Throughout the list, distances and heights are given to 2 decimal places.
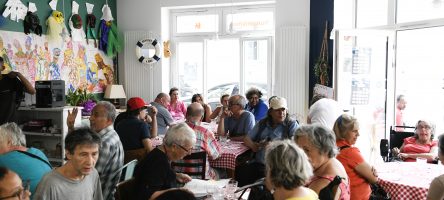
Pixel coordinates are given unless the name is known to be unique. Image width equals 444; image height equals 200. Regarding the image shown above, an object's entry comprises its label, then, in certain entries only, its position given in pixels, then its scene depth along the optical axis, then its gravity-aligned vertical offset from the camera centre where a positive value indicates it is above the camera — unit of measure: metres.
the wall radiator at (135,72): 8.59 +0.11
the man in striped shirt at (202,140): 3.88 -0.61
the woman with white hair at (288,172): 1.96 -0.46
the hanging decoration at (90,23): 7.81 +1.04
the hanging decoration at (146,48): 8.44 +0.56
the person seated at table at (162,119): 5.74 -0.59
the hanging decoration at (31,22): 6.45 +0.89
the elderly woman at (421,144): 4.60 -0.78
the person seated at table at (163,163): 2.42 -0.53
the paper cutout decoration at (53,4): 6.98 +1.26
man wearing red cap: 4.01 -0.60
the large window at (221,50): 8.18 +0.56
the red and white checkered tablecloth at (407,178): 3.09 -0.84
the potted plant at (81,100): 6.98 -0.40
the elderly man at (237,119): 4.89 -0.52
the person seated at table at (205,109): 6.98 -0.55
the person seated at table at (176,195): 1.42 -0.41
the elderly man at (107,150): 3.01 -0.54
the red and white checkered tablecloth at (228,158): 4.19 -0.83
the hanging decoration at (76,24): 7.40 +0.97
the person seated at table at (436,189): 2.47 -0.69
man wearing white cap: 4.23 -0.55
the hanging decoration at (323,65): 6.97 +0.20
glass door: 6.35 -0.12
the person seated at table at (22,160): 2.54 -0.53
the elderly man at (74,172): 2.14 -0.51
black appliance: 5.91 -0.24
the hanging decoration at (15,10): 6.15 +1.04
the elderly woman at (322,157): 2.36 -0.49
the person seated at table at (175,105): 7.18 -0.51
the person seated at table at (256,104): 5.61 -0.38
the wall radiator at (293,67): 7.45 +0.18
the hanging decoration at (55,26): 6.88 +0.88
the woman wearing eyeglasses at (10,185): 1.68 -0.45
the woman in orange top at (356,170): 2.88 -0.66
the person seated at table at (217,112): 6.63 -0.57
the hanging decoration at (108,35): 8.20 +0.87
